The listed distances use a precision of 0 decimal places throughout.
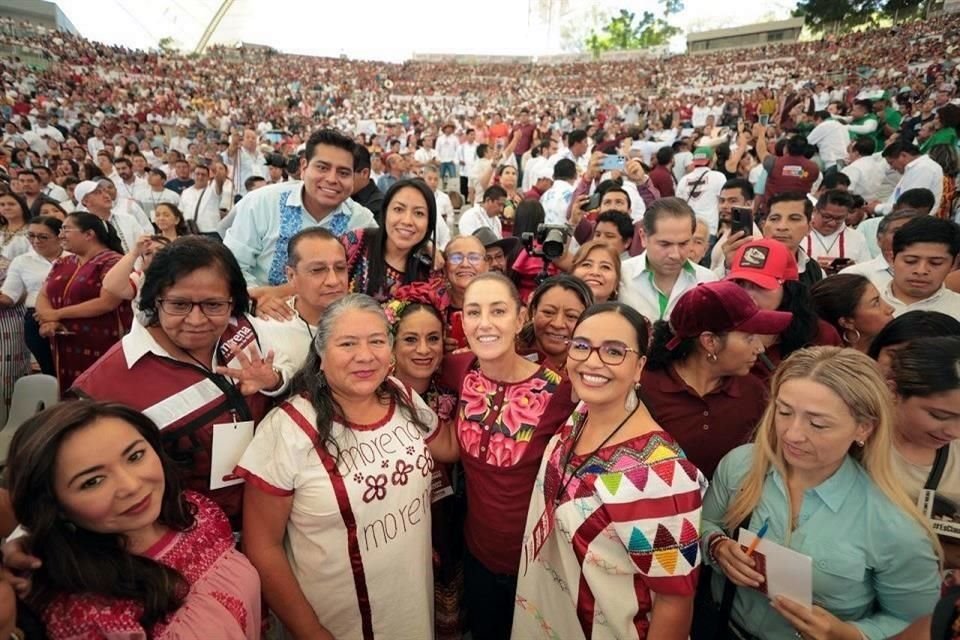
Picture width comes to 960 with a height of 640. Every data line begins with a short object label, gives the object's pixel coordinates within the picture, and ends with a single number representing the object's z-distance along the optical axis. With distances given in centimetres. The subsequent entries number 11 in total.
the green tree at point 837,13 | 2939
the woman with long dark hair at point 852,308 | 250
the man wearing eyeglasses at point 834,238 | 397
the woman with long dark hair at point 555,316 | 237
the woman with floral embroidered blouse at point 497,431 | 192
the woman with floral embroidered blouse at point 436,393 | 218
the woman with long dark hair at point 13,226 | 483
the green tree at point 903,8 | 2614
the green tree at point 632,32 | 5919
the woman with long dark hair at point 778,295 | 233
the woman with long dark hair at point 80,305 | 344
